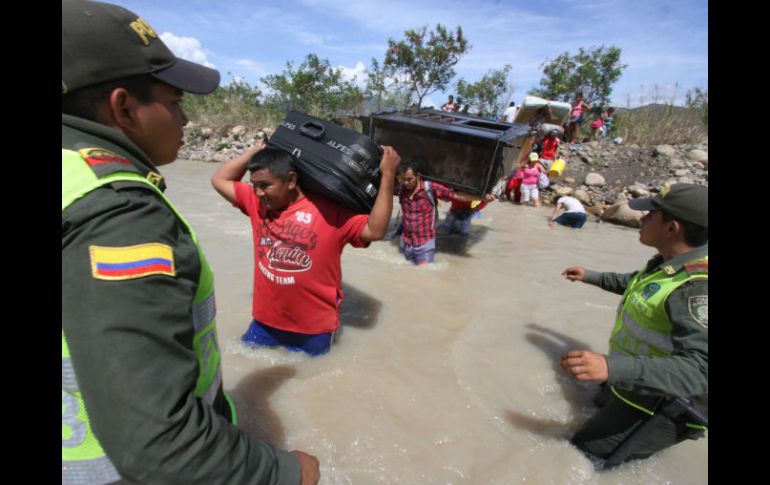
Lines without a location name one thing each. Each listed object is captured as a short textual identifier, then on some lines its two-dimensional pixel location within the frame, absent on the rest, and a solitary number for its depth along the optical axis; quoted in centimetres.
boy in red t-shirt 223
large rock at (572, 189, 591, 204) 952
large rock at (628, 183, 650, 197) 916
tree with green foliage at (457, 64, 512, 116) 1611
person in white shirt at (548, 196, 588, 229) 770
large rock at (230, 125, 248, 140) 1452
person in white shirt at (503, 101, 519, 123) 1163
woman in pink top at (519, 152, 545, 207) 911
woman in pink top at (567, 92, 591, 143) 1264
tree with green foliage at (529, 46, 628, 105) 1488
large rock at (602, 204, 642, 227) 795
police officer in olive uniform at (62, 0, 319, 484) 68
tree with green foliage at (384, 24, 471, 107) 1510
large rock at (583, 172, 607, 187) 998
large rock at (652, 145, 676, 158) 1067
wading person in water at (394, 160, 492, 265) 441
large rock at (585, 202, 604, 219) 895
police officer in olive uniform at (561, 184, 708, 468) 160
